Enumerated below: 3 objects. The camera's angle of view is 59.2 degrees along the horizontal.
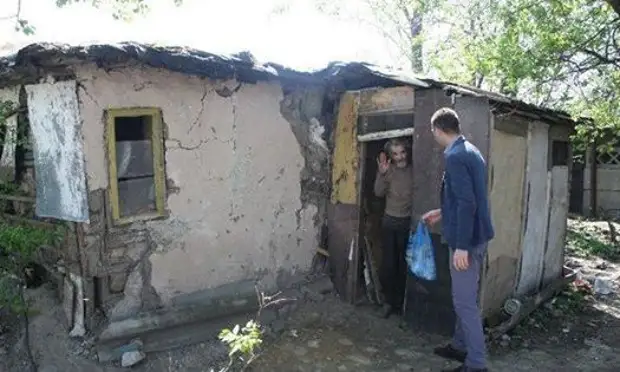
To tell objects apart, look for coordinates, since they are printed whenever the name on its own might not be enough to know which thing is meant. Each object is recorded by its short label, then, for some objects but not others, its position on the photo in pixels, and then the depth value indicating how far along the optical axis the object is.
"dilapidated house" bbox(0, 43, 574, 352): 4.80
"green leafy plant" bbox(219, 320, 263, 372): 3.46
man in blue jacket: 4.08
